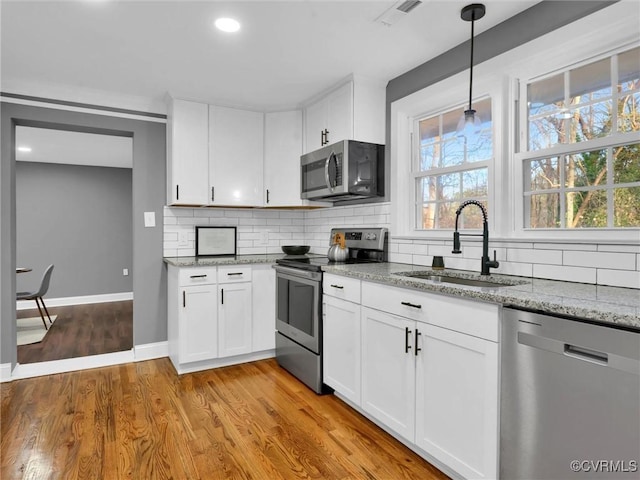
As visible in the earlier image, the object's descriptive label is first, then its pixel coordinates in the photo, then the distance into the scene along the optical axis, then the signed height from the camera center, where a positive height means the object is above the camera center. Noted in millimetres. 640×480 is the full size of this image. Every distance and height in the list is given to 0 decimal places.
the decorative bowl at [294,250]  3686 -118
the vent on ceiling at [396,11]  1957 +1210
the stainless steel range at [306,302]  2723 -498
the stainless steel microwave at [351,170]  2883 +531
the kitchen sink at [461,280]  2031 -239
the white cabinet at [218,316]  3062 -655
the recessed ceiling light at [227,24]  2117 +1209
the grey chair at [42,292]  4340 -647
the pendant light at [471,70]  1939 +912
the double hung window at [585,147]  1754 +451
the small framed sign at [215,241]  3629 -33
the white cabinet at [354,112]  2898 +993
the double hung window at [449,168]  2414 +474
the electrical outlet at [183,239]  3582 -15
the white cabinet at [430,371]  1562 -646
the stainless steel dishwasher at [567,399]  1152 -541
